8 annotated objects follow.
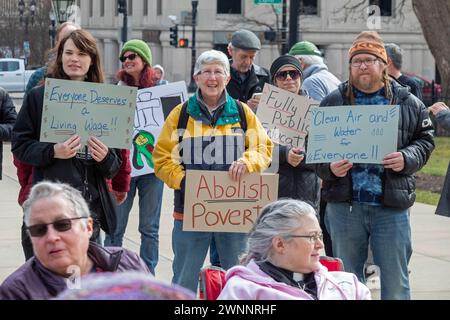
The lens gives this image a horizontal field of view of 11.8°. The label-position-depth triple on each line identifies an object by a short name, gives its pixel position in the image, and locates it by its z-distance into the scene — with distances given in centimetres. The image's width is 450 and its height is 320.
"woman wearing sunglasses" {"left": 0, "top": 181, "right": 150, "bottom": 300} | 788
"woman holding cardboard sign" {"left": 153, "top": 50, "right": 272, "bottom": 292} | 1277
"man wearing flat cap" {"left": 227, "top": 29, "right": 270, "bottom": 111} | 1586
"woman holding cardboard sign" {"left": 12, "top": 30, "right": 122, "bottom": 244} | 1201
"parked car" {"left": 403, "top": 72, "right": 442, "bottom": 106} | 7507
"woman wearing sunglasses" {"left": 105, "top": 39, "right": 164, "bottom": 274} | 1583
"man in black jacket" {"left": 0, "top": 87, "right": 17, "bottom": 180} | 1498
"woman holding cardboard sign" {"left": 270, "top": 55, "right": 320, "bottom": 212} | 1414
